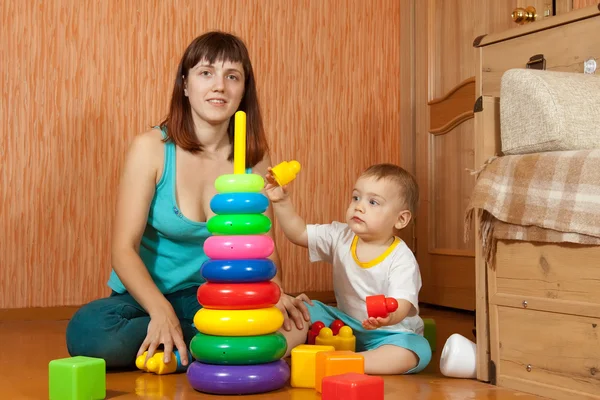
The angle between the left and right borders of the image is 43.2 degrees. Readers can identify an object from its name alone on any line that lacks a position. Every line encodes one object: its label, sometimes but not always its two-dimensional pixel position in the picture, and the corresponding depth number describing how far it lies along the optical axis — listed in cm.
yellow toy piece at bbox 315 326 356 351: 164
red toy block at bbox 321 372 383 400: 118
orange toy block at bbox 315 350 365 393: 136
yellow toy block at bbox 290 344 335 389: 145
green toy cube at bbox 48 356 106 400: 128
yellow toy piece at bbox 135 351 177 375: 154
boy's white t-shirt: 167
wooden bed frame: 131
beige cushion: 133
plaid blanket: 127
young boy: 164
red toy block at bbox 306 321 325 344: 173
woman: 161
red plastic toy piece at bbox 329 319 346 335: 173
